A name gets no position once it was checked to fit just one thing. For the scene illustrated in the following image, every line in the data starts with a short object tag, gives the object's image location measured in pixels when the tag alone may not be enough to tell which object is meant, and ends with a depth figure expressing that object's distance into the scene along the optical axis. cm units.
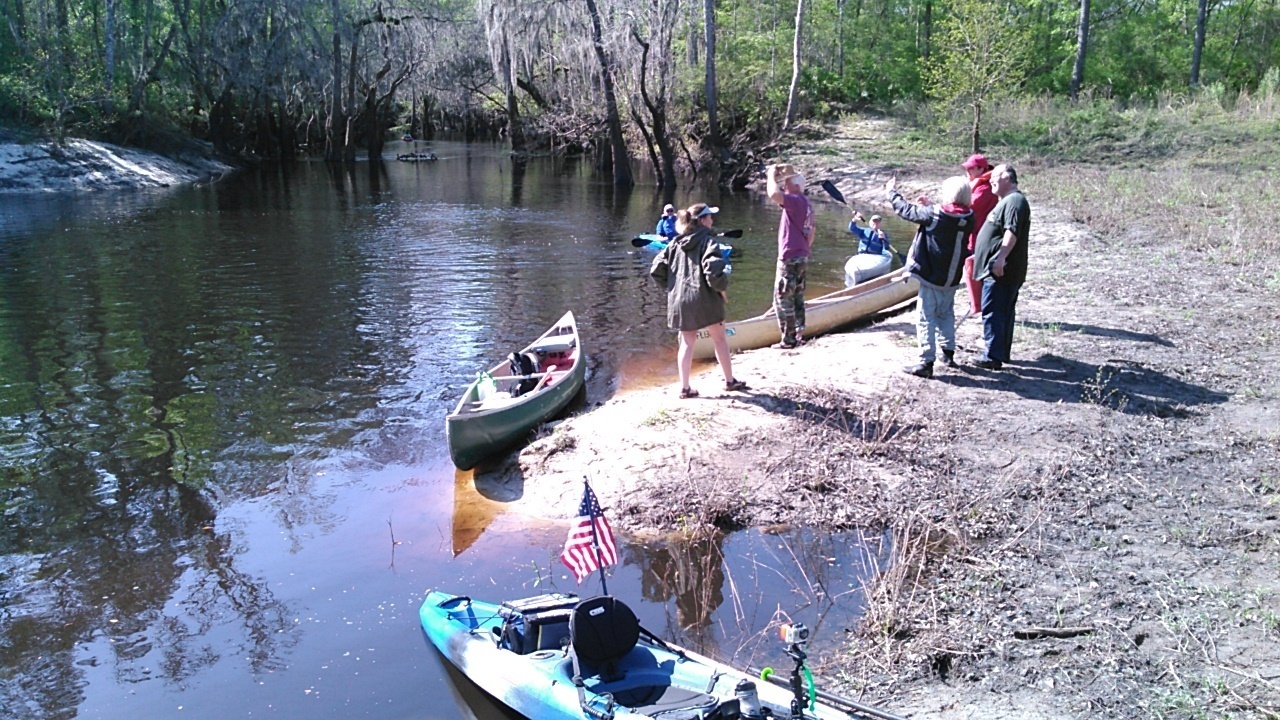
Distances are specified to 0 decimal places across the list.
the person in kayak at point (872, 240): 1397
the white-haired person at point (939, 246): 834
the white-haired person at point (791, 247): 937
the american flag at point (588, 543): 537
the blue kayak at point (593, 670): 432
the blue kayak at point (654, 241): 1435
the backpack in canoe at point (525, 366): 992
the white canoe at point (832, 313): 1147
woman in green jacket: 809
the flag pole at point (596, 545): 539
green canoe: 827
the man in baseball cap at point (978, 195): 973
